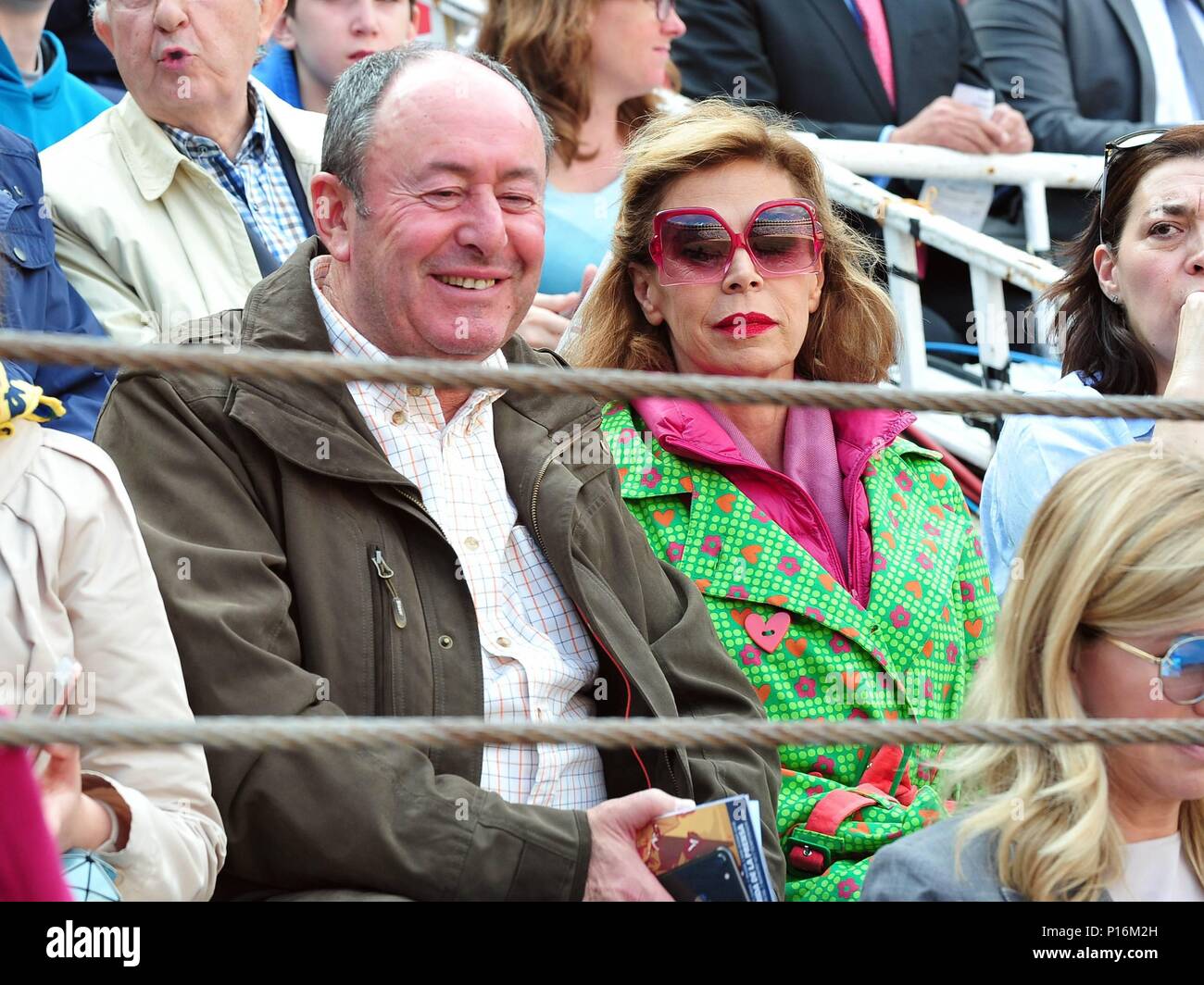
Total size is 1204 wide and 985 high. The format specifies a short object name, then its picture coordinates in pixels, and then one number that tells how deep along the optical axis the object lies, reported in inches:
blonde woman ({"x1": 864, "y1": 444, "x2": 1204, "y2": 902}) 152.9
